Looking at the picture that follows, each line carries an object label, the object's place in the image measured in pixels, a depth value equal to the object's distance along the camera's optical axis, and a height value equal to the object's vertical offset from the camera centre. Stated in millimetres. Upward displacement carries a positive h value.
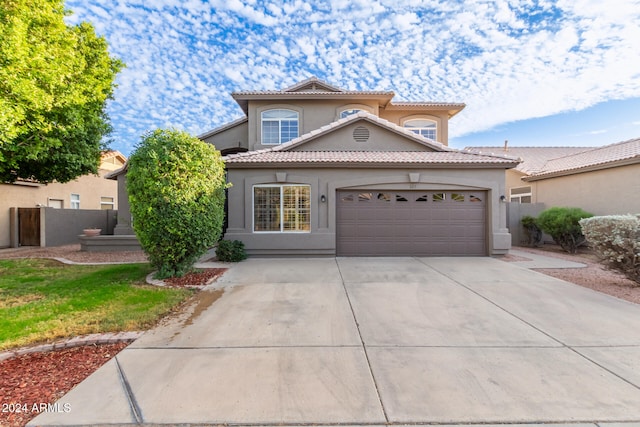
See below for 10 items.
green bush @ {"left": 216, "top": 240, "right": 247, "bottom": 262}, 9977 -1254
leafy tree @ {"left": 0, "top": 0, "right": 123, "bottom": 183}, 5945 +3307
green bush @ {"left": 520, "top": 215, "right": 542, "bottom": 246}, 13741 -828
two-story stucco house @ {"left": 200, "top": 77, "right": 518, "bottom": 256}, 10695 +436
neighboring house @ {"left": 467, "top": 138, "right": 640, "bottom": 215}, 11430 +1633
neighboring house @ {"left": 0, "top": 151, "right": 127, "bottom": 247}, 14117 +1293
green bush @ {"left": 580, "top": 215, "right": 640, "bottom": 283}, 6668 -641
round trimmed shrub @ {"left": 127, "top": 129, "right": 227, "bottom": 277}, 6941 +460
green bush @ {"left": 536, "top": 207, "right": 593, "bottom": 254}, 11844 -478
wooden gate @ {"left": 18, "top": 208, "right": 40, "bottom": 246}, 14391 -550
